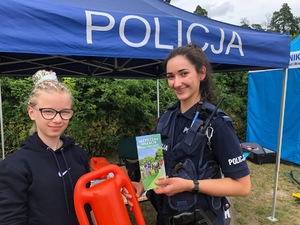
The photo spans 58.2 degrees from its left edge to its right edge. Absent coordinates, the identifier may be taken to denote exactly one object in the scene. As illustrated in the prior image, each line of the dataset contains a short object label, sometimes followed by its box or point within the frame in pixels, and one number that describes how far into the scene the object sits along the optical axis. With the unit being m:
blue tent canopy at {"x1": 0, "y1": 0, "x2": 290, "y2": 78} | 1.56
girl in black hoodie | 1.12
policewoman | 1.21
